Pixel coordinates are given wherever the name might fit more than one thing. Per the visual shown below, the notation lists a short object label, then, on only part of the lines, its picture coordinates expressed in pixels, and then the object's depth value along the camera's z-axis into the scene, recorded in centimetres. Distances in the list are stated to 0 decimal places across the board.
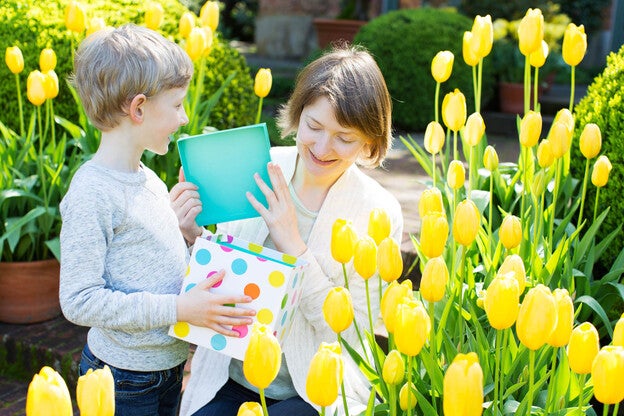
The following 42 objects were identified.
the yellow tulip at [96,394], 204
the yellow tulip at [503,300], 218
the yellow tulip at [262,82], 339
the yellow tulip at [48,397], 199
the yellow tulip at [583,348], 217
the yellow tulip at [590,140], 286
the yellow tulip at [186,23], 359
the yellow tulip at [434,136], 295
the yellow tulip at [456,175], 279
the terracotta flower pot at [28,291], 357
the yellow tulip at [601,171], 287
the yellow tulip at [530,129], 278
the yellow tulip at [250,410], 208
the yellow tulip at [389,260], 234
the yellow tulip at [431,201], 252
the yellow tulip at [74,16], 350
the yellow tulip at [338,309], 227
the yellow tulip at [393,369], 228
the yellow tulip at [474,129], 292
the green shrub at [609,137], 322
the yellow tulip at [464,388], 208
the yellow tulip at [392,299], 226
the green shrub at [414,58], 723
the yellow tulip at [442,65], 304
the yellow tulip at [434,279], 230
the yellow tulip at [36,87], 335
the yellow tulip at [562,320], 216
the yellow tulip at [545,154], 280
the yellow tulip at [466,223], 240
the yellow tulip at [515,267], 235
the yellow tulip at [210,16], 363
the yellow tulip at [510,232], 254
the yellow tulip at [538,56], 305
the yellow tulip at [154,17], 363
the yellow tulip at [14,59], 346
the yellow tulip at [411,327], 218
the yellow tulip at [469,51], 309
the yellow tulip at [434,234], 236
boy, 256
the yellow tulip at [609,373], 210
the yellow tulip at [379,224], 243
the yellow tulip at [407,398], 234
